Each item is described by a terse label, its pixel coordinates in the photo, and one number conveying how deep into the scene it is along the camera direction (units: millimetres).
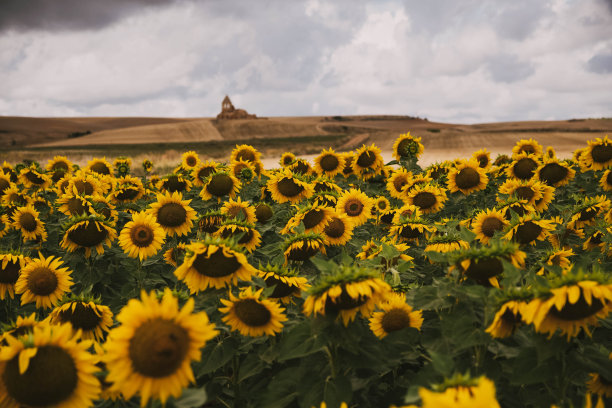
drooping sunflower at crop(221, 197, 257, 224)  5094
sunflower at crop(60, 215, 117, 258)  4242
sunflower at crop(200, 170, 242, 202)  5832
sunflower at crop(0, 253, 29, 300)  3902
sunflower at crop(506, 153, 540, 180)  6938
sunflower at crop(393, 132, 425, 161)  8672
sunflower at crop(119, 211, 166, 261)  4293
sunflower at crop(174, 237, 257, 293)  2666
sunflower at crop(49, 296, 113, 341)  3125
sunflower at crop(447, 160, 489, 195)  6395
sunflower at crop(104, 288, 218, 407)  1824
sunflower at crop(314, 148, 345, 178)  8070
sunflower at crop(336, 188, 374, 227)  5113
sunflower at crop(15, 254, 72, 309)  3825
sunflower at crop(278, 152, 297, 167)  9167
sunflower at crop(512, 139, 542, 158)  9047
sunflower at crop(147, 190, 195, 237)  4727
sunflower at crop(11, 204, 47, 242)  5820
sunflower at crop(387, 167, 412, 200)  7494
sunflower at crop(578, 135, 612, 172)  7016
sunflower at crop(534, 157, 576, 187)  6613
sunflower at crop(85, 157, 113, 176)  8852
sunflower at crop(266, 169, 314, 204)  5824
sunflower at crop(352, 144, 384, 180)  8141
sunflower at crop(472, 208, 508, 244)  4398
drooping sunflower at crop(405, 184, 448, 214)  6152
